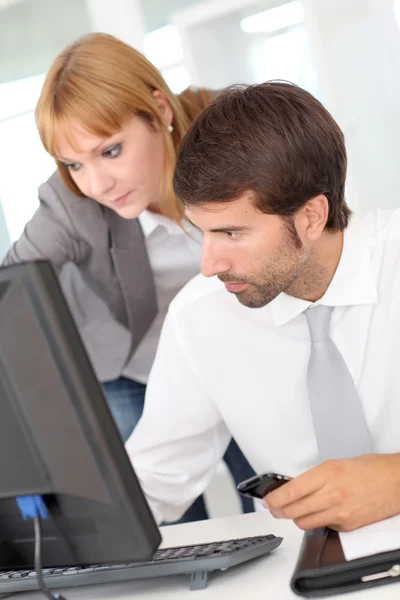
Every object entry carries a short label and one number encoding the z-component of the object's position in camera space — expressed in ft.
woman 6.53
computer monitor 4.06
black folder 4.36
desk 4.47
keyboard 4.59
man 5.49
